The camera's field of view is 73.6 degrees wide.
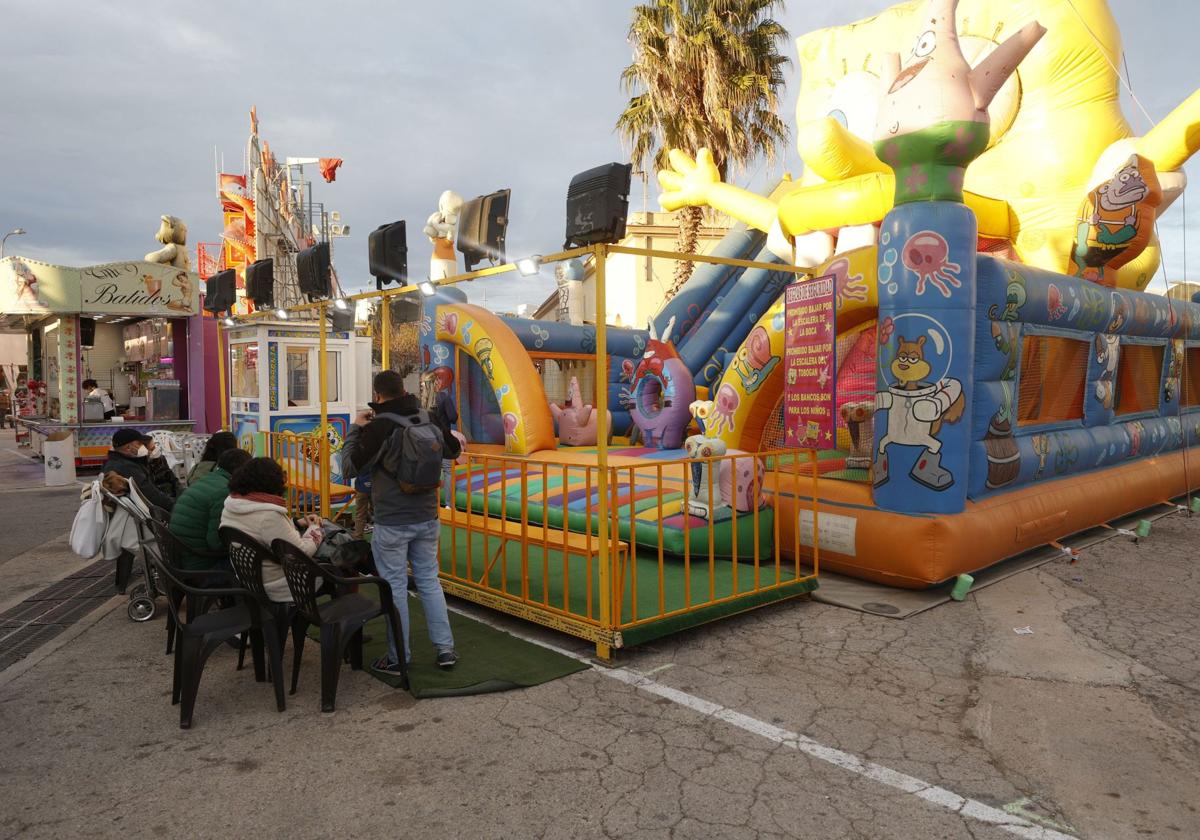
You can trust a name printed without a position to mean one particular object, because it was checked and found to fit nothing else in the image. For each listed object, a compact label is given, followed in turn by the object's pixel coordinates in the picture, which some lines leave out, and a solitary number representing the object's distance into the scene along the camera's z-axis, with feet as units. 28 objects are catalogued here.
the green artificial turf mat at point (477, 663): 14.49
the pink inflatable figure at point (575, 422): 36.56
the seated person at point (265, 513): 13.84
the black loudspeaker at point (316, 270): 25.72
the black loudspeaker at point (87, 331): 52.90
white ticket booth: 38.88
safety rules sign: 20.49
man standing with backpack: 14.33
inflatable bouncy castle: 20.65
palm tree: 50.49
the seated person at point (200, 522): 15.08
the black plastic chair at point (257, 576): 13.65
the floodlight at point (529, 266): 18.03
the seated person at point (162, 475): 22.07
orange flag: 124.57
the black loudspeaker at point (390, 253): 22.68
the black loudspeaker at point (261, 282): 30.81
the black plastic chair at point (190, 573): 14.87
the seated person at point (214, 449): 18.42
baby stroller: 18.57
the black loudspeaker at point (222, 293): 33.14
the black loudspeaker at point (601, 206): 15.19
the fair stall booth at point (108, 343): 50.55
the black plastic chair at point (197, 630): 12.82
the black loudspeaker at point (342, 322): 39.06
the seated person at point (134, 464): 19.54
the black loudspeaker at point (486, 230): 19.84
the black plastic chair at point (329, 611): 13.44
